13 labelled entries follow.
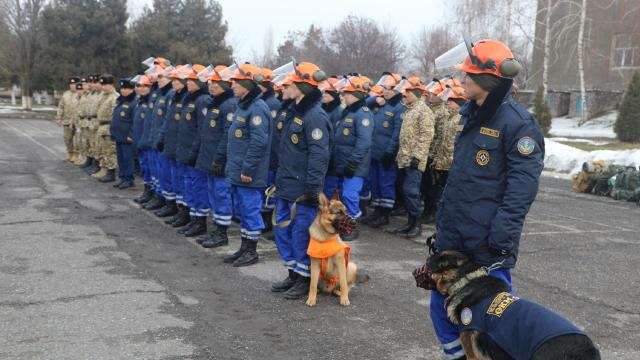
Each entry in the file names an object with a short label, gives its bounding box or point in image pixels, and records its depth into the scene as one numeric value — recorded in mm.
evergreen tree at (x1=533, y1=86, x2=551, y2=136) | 25656
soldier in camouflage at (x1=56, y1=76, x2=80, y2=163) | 14797
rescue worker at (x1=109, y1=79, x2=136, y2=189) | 11172
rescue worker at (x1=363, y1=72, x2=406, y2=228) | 9141
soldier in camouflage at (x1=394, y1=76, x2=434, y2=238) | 8391
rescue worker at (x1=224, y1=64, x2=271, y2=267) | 6309
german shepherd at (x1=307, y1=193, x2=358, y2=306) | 5258
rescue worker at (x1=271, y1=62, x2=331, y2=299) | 5543
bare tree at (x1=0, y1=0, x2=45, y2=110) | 39344
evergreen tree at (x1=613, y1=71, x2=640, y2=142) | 22156
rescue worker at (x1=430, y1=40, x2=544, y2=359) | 3166
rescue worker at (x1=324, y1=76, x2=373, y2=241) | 7875
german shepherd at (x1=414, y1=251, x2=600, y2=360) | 2658
